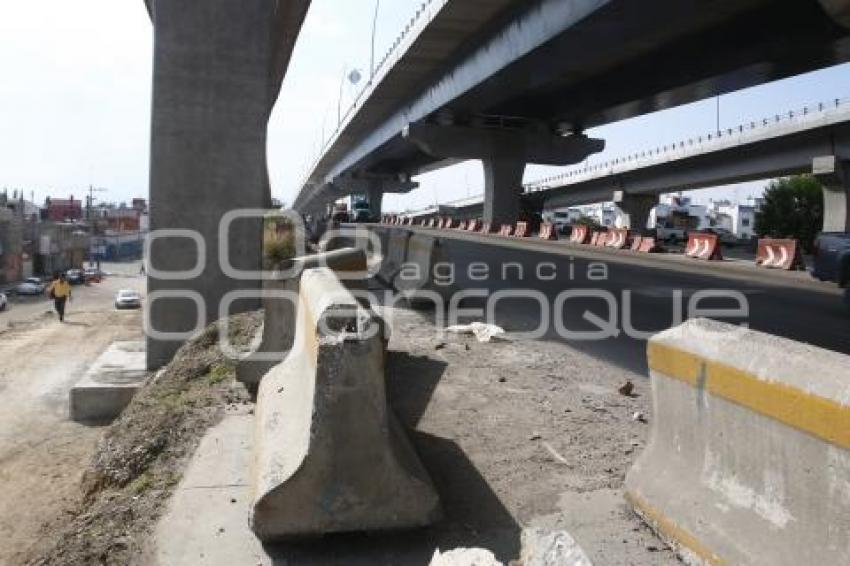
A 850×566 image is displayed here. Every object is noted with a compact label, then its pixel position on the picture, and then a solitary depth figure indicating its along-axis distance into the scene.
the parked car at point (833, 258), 18.12
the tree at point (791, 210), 83.00
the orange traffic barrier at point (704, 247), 28.25
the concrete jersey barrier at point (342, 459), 3.90
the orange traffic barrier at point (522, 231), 42.62
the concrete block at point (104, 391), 11.90
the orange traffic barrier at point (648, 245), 31.88
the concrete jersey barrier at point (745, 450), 3.01
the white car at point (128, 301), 45.59
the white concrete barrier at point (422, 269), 12.48
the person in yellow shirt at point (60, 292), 33.84
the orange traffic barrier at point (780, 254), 24.56
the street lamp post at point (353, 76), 61.25
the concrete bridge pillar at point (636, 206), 72.75
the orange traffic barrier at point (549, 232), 40.31
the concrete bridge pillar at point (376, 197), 80.88
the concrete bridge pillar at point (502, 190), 43.59
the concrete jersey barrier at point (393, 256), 15.06
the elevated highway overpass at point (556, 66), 20.94
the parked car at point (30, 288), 61.91
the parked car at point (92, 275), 82.71
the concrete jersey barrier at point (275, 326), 7.12
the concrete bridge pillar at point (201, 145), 13.15
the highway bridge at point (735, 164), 42.91
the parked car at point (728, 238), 68.00
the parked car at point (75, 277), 76.62
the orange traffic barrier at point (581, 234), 38.75
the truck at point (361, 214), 62.75
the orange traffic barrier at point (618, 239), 34.09
